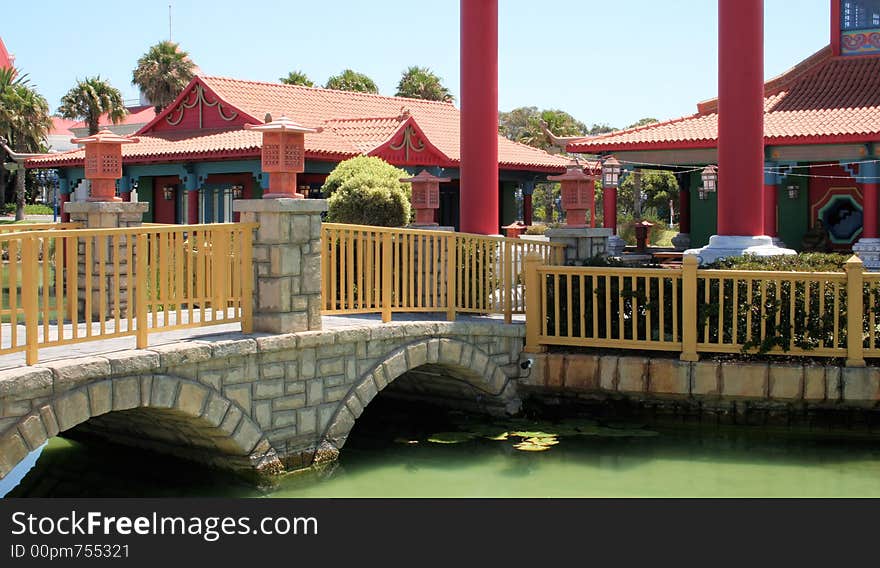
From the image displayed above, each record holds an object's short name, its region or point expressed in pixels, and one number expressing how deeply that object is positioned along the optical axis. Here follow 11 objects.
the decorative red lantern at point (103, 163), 10.56
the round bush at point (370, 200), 12.82
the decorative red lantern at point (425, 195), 12.48
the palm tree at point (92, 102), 43.03
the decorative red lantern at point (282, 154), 9.22
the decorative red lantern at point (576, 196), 12.73
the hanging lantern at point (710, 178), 19.53
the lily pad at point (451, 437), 10.57
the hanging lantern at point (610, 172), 21.33
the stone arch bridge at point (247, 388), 7.16
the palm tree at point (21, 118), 44.34
